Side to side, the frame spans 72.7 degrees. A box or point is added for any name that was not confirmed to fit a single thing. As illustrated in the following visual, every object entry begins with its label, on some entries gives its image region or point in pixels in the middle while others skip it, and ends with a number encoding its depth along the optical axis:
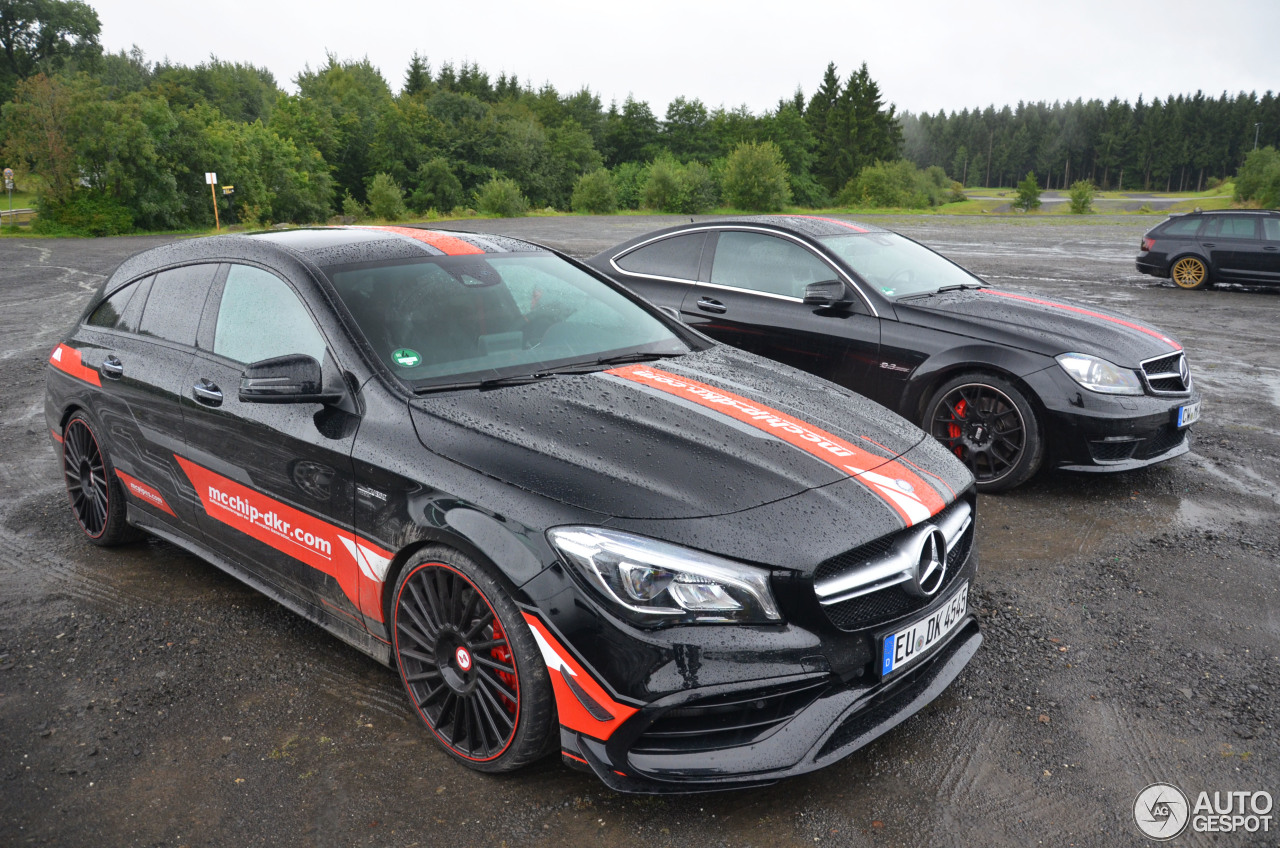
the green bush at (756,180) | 57.84
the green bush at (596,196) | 56.16
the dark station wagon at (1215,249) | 14.96
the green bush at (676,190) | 56.94
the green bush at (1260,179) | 50.69
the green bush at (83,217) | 36.62
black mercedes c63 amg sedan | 4.94
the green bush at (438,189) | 67.19
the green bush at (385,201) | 56.06
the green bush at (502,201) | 52.31
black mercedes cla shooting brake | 2.22
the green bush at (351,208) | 68.47
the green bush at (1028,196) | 60.90
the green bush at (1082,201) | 49.64
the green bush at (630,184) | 64.25
